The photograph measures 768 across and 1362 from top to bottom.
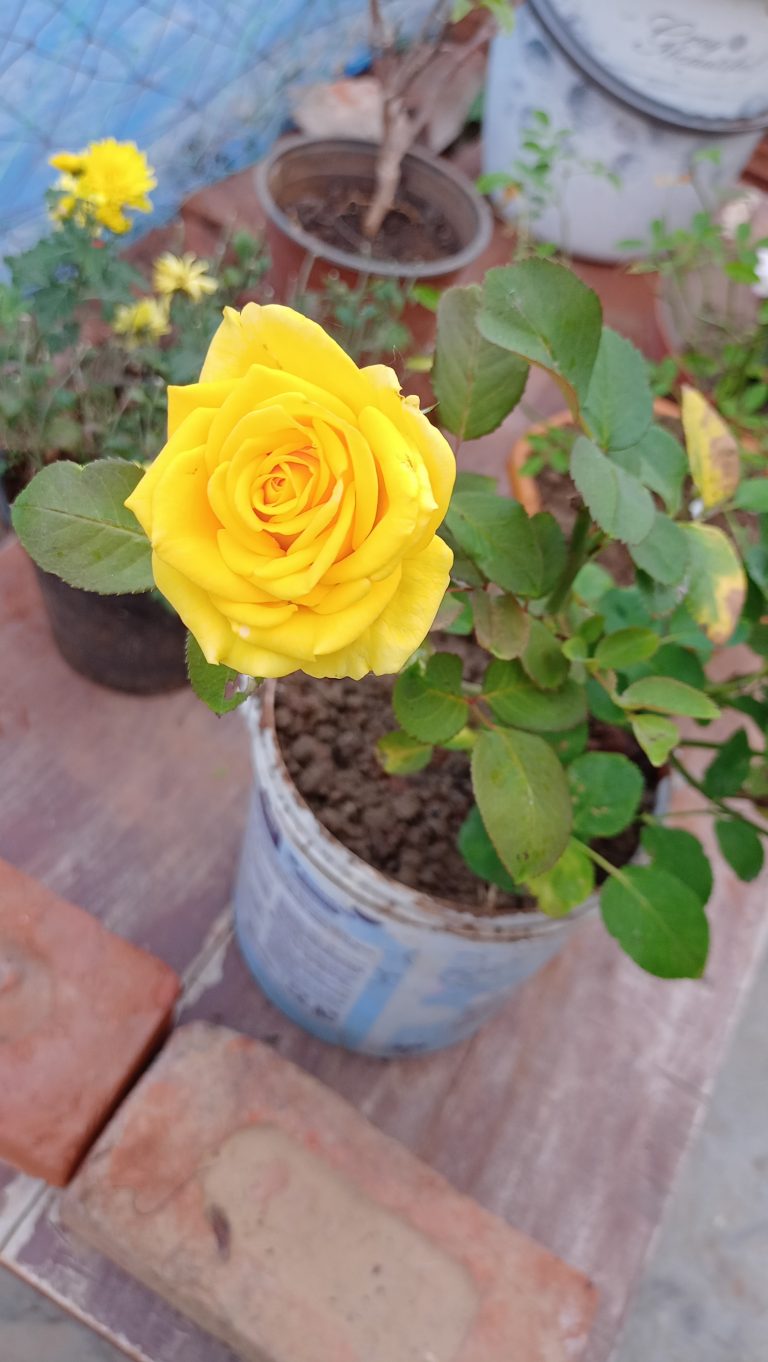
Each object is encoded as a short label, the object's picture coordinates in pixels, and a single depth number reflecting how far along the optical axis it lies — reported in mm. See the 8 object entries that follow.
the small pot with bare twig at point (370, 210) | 1216
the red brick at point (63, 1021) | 747
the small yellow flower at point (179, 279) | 933
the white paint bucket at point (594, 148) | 1561
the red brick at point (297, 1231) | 722
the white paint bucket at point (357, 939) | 652
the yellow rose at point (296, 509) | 321
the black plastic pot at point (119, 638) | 919
